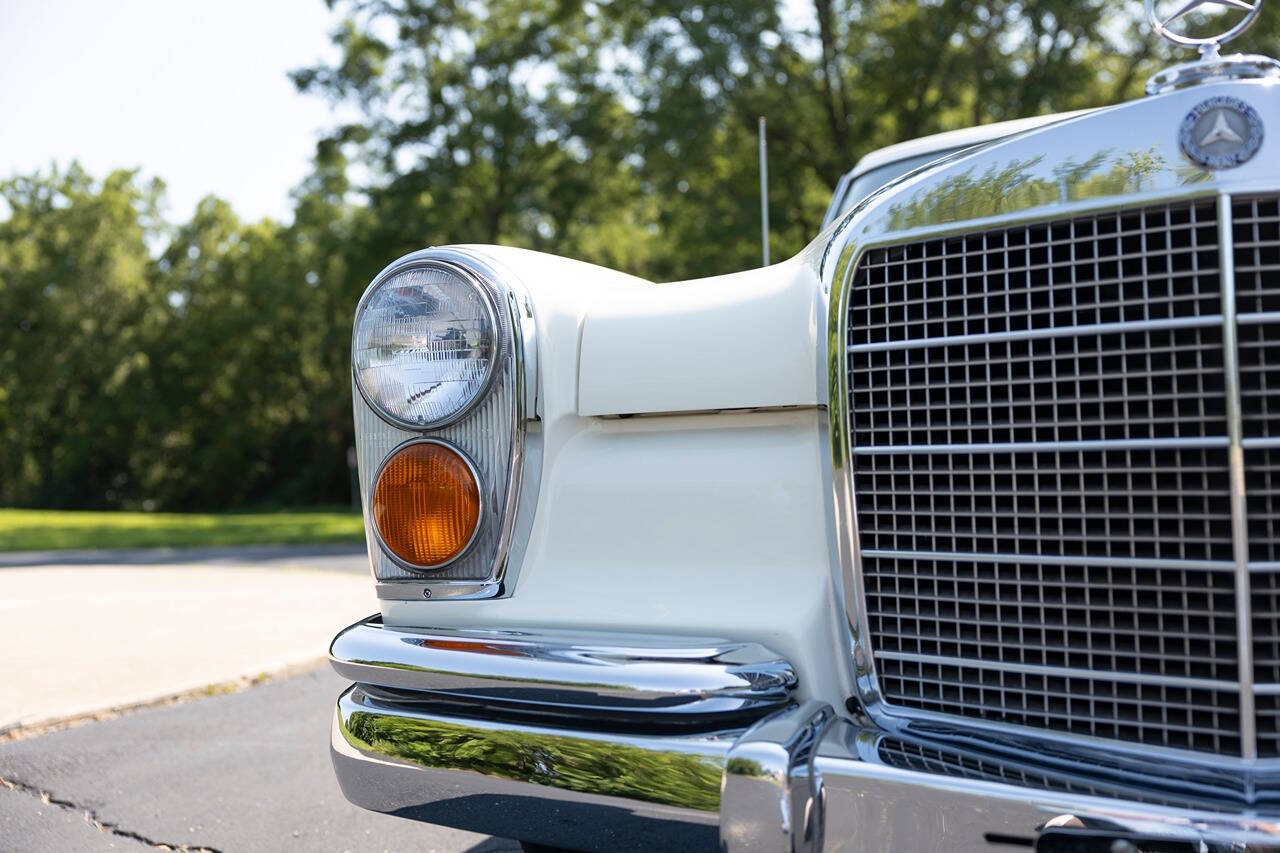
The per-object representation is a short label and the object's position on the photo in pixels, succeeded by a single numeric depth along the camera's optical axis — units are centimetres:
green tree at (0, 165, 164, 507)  3531
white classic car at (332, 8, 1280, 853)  138
